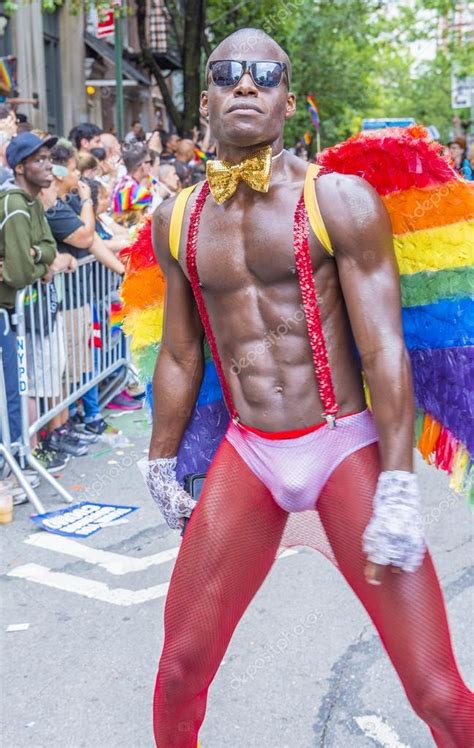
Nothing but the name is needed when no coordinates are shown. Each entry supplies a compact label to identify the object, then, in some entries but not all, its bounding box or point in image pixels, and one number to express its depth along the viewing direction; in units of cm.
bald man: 236
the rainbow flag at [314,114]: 2480
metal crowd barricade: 595
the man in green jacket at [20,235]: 578
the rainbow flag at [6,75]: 1388
